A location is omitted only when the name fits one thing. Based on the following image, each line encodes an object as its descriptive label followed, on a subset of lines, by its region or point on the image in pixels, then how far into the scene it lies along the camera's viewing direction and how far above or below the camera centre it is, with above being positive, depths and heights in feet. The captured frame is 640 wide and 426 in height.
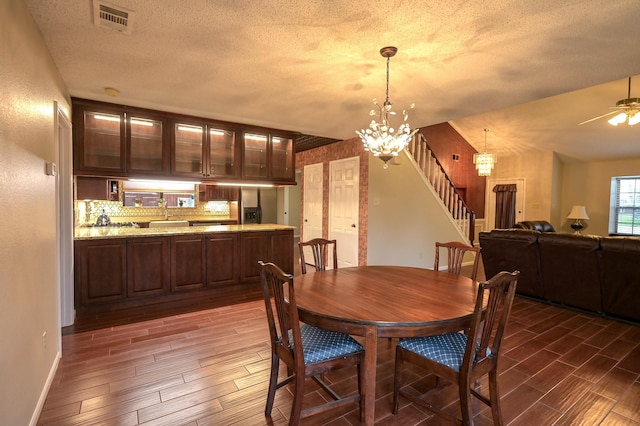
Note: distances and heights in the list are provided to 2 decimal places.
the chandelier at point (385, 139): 8.73 +1.77
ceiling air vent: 6.22 +3.69
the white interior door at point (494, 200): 27.35 +0.44
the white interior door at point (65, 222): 10.30 -0.82
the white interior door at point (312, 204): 21.47 -0.18
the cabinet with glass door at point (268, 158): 15.83 +2.19
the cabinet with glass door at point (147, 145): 13.10 +2.25
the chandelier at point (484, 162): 22.58 +3.04
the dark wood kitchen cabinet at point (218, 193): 21.84 +0.48
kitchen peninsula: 11.98 -2.66
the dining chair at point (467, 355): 5.21 -2.76
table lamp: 24.76 -0.72
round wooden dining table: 5.43 -1.97
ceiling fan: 13.65 +4.24
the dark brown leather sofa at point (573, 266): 10.96 -2.34
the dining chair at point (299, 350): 5.49 -2.78
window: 24.34 +0.13
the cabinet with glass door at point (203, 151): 14.10 +2.20
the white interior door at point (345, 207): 18.37 -0.29
